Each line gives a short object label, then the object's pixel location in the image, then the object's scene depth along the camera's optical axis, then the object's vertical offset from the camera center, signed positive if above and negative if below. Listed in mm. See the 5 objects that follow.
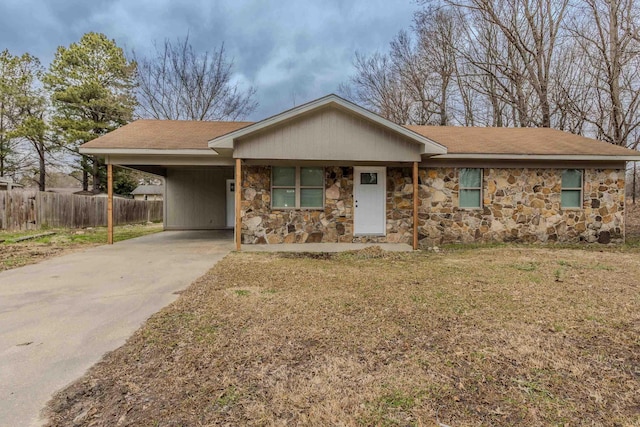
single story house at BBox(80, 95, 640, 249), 8570 +422
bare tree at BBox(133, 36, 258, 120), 21078 +8009
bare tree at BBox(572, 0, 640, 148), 11774 +5641
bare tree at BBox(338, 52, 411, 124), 20000 +7501
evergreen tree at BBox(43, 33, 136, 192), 21266 +7746
